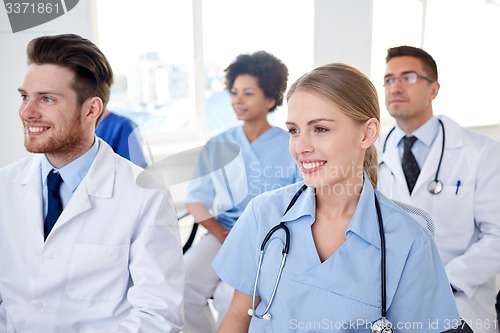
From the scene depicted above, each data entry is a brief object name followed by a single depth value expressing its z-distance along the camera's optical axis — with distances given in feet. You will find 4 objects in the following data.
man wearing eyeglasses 4.38
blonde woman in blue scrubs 2.91
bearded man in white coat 3.31
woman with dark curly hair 4.95
